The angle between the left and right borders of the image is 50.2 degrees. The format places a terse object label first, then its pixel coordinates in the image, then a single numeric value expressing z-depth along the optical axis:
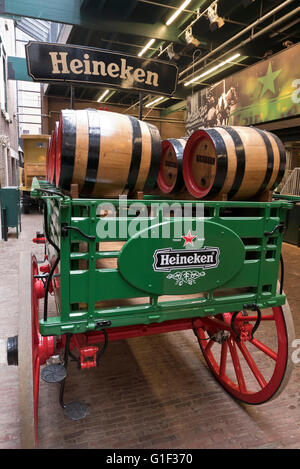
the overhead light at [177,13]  7.73
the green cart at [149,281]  1.69
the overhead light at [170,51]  10.55
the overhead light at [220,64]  10.77
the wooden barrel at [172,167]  2.83
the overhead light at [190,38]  8.85
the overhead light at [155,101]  17.67
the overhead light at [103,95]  18.33
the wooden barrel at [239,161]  2.20
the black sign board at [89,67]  2.65
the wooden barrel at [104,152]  1.94
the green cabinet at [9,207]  8.34
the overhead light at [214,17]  7.59
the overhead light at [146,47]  10.12
